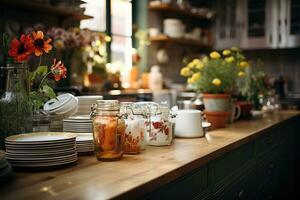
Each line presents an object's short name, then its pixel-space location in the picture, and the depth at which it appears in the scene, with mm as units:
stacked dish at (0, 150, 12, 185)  979
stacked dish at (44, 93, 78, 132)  1512
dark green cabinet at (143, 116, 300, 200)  1324
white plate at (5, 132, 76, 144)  1119
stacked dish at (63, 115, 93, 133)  1480
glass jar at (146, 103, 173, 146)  1538
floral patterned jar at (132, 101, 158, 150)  1449
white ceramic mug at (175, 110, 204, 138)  1741
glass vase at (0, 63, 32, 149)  1315
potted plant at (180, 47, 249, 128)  2176
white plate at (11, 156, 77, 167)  1119
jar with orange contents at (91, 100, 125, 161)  1262
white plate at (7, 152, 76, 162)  1117
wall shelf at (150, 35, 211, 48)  4965
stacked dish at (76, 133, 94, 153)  1343
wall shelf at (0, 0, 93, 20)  3066
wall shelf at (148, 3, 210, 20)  4986
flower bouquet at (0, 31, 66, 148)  1267
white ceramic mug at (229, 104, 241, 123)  2457
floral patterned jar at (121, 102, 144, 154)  1380
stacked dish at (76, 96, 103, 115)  1688
